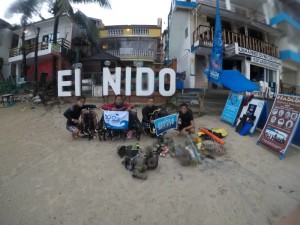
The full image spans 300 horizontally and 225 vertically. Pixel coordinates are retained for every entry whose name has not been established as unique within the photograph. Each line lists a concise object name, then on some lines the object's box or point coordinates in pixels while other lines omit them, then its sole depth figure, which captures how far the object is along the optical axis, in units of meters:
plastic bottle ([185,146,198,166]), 4.43
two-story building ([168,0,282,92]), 11.03
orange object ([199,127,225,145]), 5.54
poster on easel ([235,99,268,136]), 6.13
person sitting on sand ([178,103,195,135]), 5.95
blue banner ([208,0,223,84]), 7.32
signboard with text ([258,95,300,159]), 4.79
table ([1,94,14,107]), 11.78
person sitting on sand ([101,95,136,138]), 5.79
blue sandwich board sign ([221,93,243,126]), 7.04
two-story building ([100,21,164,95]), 21.59
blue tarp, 7.09
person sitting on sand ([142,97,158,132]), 5.86
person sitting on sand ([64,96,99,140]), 5.75
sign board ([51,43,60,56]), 14.68
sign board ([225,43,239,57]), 10.30
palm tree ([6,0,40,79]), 12.80
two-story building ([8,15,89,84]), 16.69
